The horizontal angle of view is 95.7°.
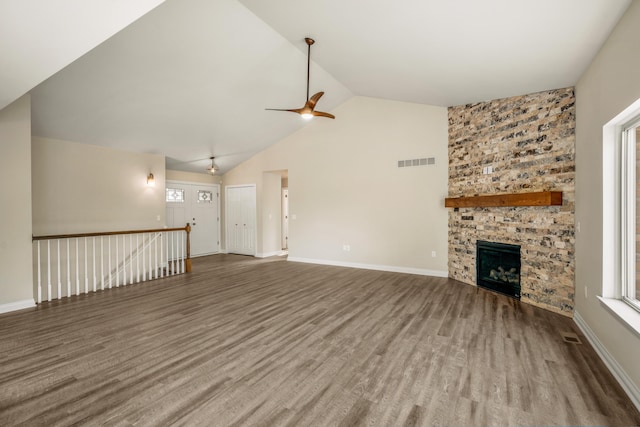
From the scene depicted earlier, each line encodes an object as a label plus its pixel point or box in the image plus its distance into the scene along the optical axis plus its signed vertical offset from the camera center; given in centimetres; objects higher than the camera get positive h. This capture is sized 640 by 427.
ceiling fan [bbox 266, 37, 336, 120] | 410 +147
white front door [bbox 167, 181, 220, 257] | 782 -3
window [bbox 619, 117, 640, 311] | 241 -2
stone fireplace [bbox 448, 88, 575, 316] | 367 +46
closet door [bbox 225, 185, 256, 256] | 834 -22
